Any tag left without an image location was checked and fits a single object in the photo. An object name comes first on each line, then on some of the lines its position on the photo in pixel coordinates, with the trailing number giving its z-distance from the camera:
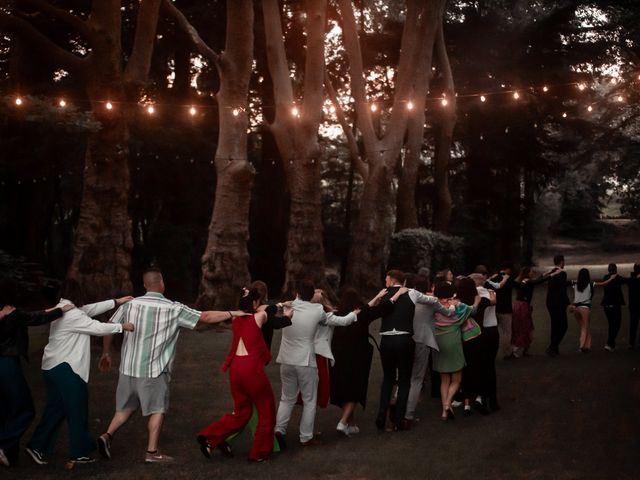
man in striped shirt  8.34
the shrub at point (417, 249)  29.59
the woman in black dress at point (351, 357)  9.89
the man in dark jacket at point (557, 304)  16.14
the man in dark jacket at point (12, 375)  8.21
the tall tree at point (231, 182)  21.95
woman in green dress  10.87
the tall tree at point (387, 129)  27.97
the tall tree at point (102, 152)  17.09
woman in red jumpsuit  8.53
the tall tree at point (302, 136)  24.16
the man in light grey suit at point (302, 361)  9.30
